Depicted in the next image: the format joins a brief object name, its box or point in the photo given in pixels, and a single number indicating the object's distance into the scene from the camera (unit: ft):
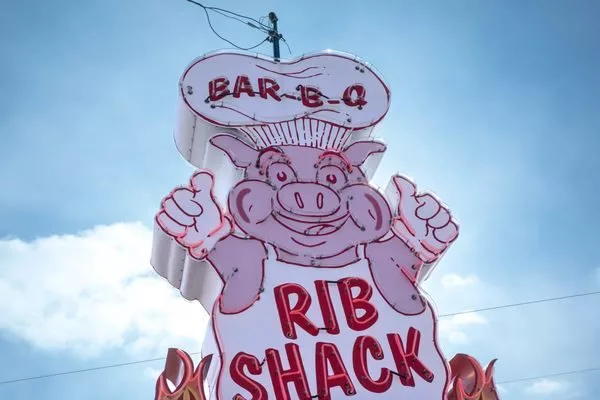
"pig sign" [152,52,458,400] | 27.43
